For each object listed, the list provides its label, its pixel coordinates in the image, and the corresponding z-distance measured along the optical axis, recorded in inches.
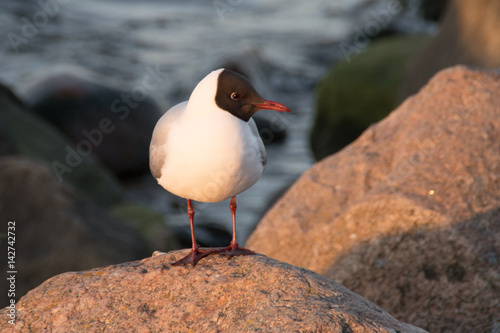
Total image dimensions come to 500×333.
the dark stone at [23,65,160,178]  868.0
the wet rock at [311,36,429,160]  884.0
